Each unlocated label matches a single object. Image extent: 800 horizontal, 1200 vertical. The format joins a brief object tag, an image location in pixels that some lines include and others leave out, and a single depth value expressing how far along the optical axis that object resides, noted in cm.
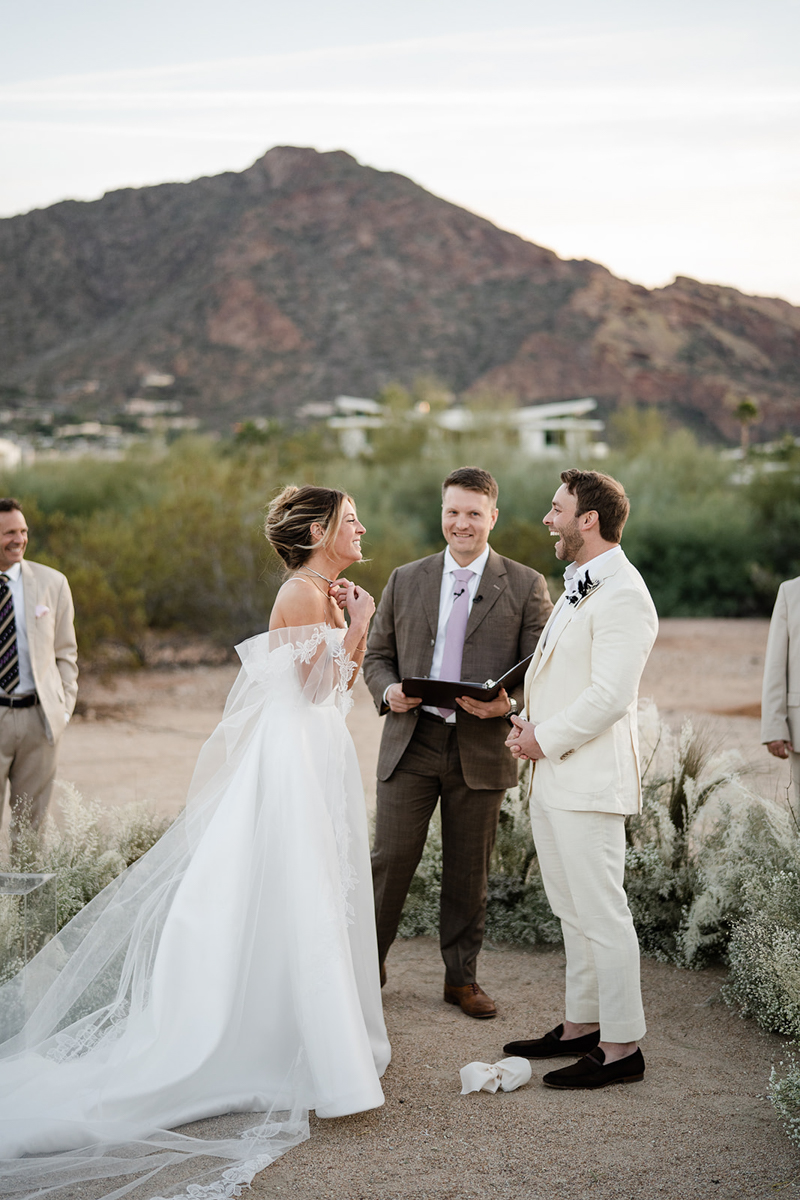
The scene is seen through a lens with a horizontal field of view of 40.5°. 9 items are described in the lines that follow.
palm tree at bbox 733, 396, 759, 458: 5309
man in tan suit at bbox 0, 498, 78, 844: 594
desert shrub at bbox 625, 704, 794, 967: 504
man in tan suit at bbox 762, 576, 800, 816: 537
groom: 381
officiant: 466
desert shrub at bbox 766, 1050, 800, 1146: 355
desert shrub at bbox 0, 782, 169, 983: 521
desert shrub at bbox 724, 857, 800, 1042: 414
